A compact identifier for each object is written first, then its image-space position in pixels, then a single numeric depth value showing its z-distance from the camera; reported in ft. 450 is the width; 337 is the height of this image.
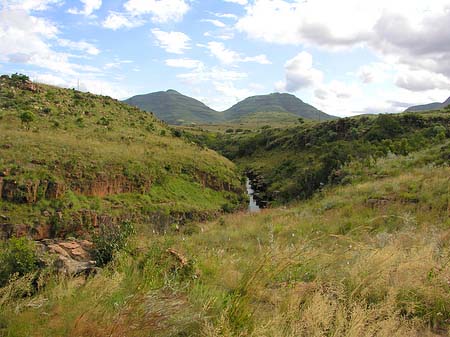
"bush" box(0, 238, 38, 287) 14.30
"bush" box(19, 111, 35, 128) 95.25
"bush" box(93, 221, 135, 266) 18.08
